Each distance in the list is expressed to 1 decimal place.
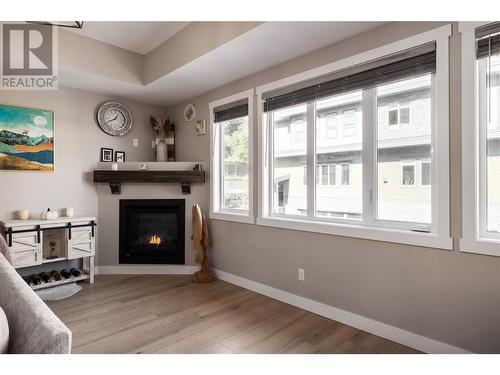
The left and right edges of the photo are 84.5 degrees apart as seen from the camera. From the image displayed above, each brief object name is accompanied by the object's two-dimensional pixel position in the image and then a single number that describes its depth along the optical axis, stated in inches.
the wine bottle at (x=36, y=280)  116.4
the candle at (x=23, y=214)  120.5
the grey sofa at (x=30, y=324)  33.9
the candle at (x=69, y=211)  131.6
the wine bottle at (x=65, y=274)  125.6
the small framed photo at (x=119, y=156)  152.2
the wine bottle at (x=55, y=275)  121.9
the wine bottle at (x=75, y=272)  128.0
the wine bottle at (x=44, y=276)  119.4
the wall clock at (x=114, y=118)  146.6
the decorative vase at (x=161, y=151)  158.3
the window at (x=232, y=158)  125.7
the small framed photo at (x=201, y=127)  144.6
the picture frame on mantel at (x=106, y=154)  147.3
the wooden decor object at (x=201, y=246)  132.5
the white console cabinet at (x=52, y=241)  110.8
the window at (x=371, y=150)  75.5
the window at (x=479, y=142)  67.4
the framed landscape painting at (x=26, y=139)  119.3
